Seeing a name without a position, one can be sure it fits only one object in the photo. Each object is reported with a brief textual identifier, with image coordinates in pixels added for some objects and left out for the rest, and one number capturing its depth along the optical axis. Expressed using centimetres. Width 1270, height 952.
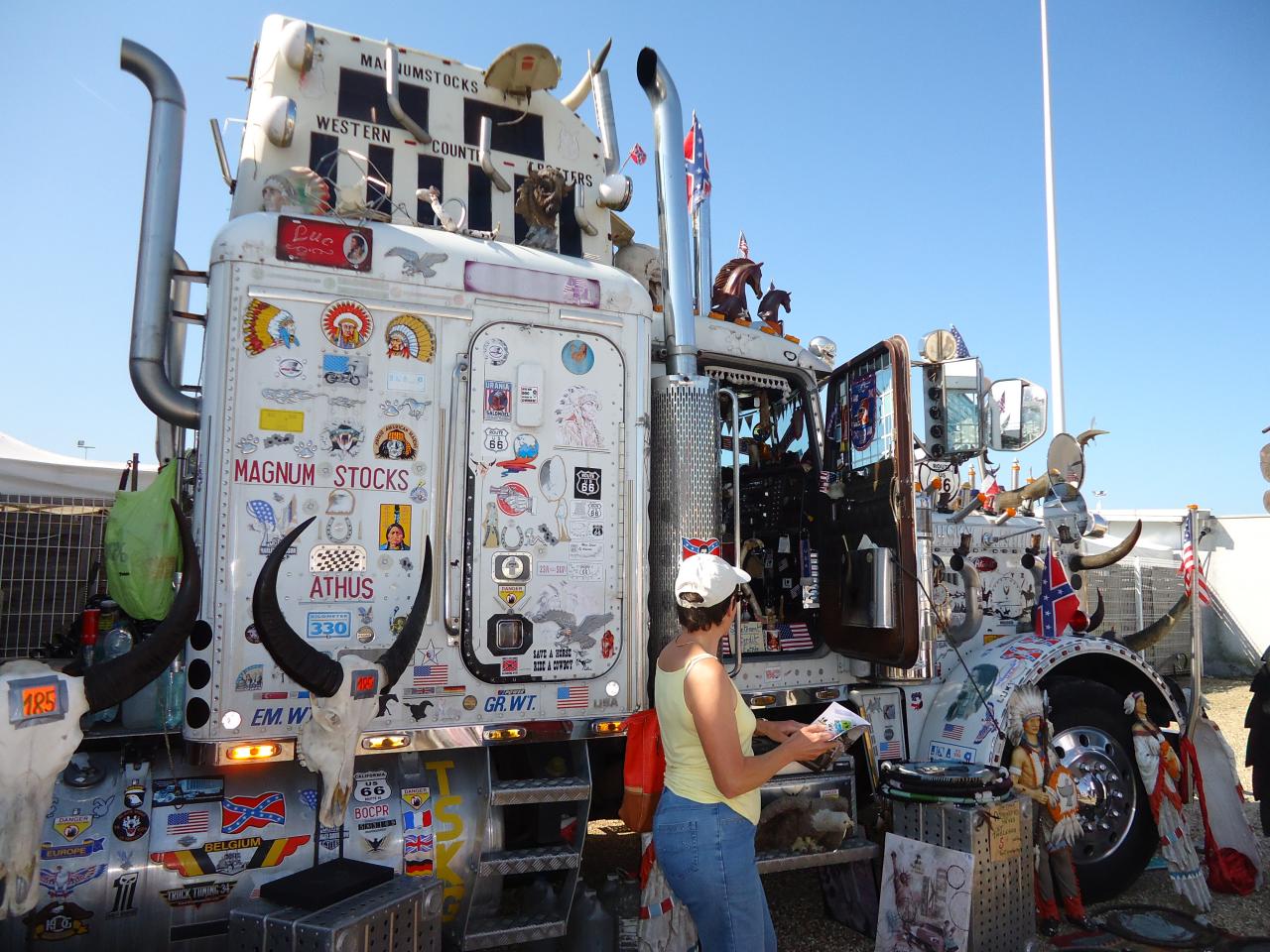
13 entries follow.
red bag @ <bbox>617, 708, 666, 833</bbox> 407
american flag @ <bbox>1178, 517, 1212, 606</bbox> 616
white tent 1018
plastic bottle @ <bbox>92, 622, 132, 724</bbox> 407
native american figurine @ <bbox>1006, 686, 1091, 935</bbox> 505
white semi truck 371
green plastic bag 389
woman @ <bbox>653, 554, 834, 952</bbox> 286
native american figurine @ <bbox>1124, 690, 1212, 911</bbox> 527
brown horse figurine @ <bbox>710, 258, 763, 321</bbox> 576
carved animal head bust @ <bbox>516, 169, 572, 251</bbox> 505
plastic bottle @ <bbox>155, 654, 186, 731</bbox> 384
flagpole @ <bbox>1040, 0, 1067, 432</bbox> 1772
